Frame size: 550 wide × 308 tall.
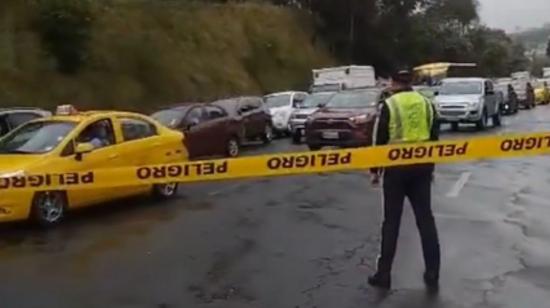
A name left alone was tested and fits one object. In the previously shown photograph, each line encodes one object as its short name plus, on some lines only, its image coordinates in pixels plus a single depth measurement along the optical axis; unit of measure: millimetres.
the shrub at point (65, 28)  30922
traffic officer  7949
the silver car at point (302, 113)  28264
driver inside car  12945
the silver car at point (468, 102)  31641
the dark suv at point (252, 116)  26438
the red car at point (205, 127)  21562
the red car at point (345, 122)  22344
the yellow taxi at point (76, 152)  11586
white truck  42100
